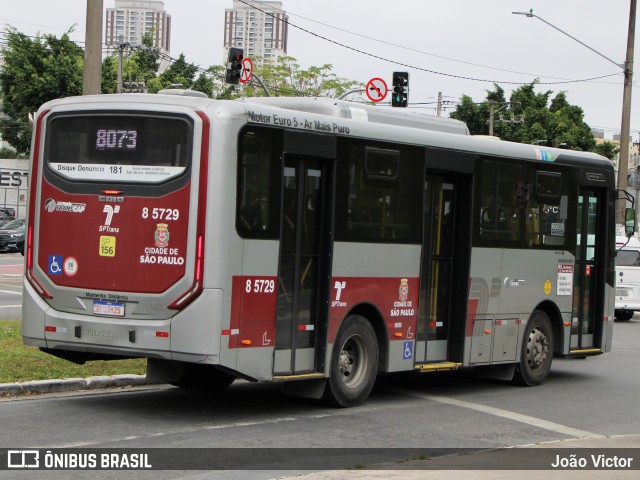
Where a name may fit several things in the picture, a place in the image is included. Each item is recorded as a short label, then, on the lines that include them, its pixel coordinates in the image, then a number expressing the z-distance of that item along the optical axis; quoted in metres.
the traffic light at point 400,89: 31.33
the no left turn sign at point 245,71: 30.99
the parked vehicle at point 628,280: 27.30
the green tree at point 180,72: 66.75
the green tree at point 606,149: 66.06
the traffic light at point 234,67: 29.91
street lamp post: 33.41
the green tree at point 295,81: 65.44
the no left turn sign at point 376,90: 31.36
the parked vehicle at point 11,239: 46.71
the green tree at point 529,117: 62.75
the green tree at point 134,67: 61.25
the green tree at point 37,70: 60.69
